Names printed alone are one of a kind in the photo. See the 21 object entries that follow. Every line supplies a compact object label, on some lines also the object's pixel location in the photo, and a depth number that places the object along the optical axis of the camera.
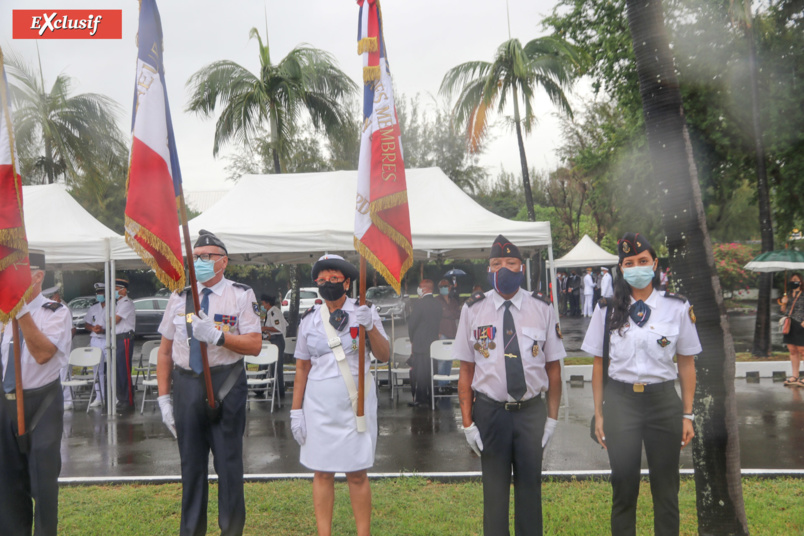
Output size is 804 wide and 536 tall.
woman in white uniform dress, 4.30
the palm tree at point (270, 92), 17.12
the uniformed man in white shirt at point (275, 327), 11.43
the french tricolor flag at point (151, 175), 4.12
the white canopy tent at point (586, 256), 23.83
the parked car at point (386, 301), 24.58
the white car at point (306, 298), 23.90
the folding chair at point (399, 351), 11.65
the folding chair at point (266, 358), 10.24
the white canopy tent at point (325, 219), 10.16
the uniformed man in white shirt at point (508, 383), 4.00
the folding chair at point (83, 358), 10.75
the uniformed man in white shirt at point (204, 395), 4.46
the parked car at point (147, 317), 23.36
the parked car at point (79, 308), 24.02
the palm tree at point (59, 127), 19.53
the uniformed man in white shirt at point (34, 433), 4.21
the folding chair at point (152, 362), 10.41
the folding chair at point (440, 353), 10.32
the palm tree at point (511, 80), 17.84
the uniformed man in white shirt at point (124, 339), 11.30
